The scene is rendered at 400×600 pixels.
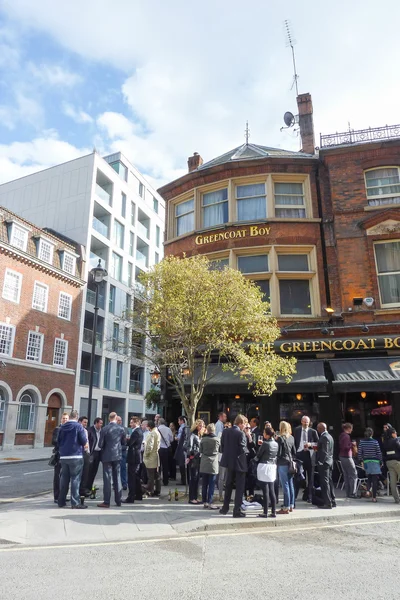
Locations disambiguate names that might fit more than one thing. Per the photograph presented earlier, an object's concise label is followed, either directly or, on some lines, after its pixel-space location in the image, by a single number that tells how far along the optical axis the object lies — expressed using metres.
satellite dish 21.16
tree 11.69
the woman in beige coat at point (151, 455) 9.99
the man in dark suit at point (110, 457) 8.95
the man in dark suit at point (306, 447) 10.09
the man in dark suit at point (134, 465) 9.59
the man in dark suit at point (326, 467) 9.25
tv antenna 21.38
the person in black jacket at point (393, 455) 10.31
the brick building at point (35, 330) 26.20
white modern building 35.00
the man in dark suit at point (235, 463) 8.35
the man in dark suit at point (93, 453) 9.78
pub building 13.93
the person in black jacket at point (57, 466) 9.34
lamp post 14.50
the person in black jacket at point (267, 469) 8.23
